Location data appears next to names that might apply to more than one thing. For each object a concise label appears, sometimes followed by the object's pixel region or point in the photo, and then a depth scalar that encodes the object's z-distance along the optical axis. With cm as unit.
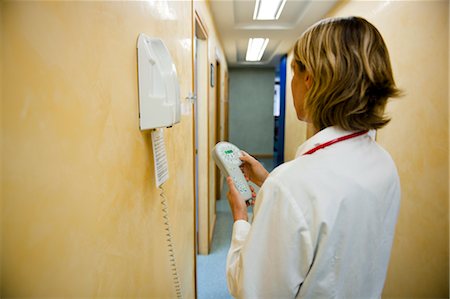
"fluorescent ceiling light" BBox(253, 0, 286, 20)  264
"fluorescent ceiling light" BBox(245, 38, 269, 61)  423
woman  65
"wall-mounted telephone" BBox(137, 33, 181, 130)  80
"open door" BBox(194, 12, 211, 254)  266
